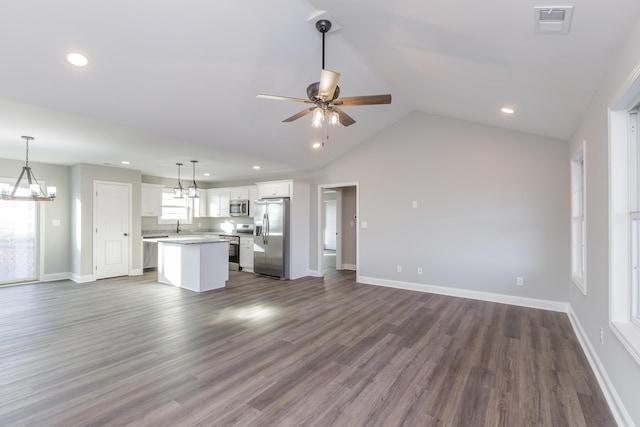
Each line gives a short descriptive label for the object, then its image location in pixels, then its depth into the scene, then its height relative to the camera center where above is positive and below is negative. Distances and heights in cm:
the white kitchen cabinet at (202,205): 895 +31
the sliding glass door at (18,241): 588 -51
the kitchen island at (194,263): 541 -90
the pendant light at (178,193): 635 +48
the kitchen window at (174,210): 832 +16
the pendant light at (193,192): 612 +48
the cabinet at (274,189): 670 +61
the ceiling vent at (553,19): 188 +128
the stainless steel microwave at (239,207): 803 +21
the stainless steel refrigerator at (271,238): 656 -50
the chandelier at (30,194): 448 +33
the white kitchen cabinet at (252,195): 787 +54
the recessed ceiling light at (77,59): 260 +138
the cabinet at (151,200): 761 +41
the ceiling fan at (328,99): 232 +98
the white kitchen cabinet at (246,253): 746 -96
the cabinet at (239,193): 805 +61
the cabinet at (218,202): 853 +39
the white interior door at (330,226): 1220 -46
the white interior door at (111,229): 645 -30
